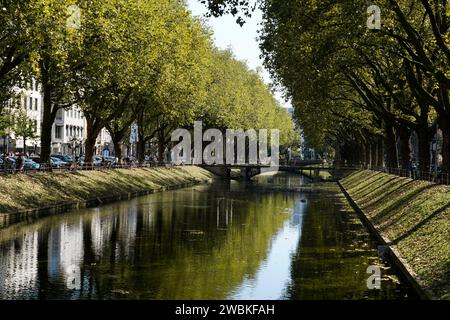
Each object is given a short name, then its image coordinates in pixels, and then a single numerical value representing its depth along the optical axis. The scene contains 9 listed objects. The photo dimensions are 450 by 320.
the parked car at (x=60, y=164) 68.18
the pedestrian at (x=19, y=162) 51.50
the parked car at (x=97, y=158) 97.79
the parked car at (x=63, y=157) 93.06
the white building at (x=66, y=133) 119.56
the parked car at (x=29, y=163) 71.46
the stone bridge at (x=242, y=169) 111.00
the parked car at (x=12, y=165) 52.30
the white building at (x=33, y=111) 102.40
